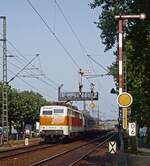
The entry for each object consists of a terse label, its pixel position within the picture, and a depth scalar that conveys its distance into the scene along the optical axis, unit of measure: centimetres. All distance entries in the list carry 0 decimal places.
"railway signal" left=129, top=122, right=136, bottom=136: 2441
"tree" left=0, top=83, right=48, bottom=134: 8274
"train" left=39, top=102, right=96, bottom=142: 4938
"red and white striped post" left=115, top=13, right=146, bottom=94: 2570
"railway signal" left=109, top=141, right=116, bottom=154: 2302
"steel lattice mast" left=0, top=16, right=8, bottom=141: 4625
